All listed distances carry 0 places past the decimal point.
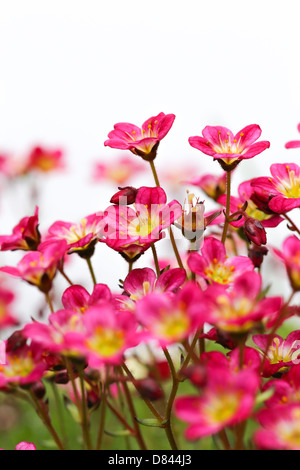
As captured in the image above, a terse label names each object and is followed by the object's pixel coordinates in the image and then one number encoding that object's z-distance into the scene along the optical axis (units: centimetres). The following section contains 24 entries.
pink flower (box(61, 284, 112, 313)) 32
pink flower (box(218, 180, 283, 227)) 34
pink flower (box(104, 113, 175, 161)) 33
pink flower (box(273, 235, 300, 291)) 29
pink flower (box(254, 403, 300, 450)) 28
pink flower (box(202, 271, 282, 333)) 28
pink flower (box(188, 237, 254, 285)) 31
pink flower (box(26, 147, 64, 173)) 68
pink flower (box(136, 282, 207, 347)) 29
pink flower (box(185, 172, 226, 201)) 36
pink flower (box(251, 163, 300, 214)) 32
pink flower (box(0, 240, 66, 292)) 31
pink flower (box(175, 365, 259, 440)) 28
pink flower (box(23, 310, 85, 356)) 29
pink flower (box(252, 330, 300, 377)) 32
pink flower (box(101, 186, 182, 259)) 32
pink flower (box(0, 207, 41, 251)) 34
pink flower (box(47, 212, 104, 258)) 33
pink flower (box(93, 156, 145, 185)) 69
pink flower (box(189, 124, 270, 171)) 32
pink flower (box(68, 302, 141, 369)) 29
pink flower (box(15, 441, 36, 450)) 32
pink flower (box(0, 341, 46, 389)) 30
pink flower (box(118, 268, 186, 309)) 31
